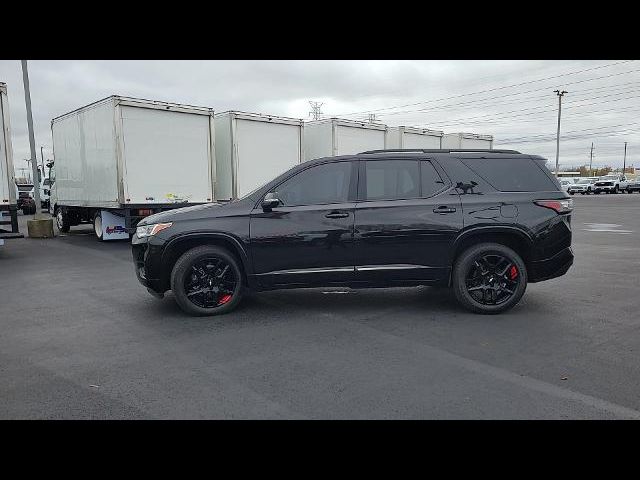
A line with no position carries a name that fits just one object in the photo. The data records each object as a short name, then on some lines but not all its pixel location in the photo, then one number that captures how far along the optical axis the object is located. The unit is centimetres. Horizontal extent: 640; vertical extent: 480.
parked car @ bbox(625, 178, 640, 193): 5494
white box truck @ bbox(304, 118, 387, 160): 1514
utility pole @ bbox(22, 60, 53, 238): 1500
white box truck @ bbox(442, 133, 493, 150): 2001
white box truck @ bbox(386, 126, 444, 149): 1717
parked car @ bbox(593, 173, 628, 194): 5312
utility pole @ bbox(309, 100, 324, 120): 6856
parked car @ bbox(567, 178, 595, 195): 5381
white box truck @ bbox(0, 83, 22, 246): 1018
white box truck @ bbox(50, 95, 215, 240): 1167
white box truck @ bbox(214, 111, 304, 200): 1362
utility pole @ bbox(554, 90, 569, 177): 5798
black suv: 566
